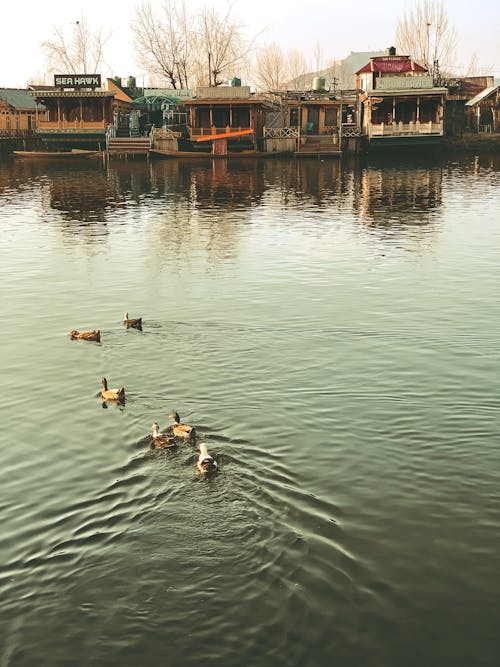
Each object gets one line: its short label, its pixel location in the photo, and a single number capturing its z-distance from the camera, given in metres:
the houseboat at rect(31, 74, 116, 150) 68.88
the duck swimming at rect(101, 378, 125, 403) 12.29
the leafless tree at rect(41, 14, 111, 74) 101.81
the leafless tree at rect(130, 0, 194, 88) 95.38
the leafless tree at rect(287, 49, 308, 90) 135.75
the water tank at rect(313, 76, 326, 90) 76.04
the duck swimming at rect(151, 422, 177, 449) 10.43
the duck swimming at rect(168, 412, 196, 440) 10.54
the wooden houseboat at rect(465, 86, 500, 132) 79.62
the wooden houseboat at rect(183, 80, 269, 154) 68.75
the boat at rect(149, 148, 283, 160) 67.69
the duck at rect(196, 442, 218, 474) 9.50
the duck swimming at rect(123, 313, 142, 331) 16.39
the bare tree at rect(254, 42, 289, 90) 127.19
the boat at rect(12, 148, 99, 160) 69.44
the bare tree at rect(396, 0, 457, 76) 102.31
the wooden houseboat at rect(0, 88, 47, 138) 79.19
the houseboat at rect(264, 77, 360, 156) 69.19
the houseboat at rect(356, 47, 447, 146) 66.06
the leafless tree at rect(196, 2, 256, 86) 93.69
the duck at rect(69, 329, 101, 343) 15.61
